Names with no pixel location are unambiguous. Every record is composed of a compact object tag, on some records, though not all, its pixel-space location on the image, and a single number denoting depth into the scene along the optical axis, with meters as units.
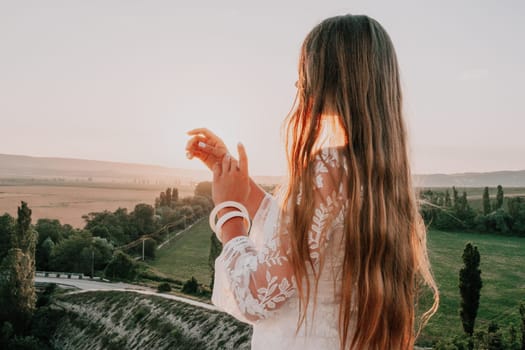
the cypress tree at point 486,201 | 26.38
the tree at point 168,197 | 45.22
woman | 0.92
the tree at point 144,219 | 38.75
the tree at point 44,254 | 32.25
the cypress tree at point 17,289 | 21.31
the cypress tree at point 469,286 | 13.80
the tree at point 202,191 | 45.13
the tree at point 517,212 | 24.88
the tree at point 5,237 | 28.48
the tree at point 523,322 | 10.72
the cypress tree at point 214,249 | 21.51
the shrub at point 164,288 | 24.58
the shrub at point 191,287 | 23.52
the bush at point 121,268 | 30.03
